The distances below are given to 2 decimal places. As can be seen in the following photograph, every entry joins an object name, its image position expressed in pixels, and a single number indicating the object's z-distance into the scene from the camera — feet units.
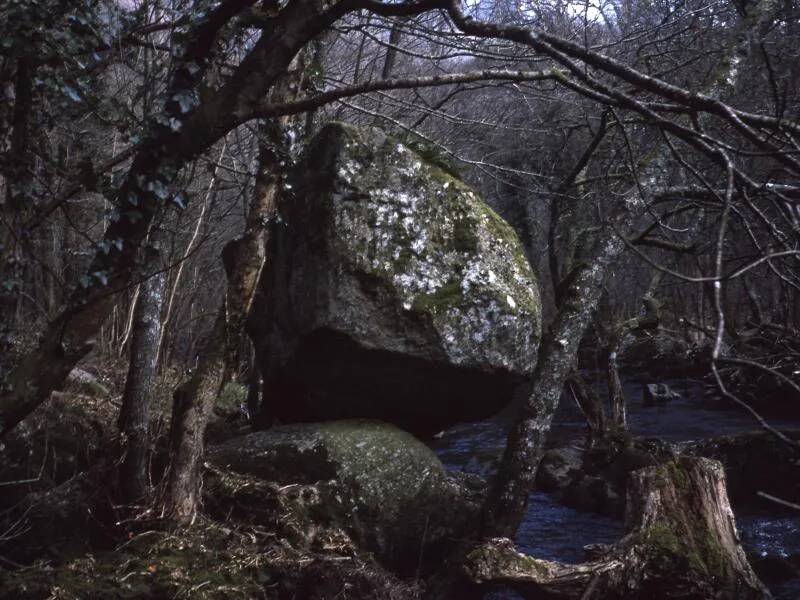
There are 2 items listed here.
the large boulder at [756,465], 21.76
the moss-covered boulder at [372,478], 15.85
